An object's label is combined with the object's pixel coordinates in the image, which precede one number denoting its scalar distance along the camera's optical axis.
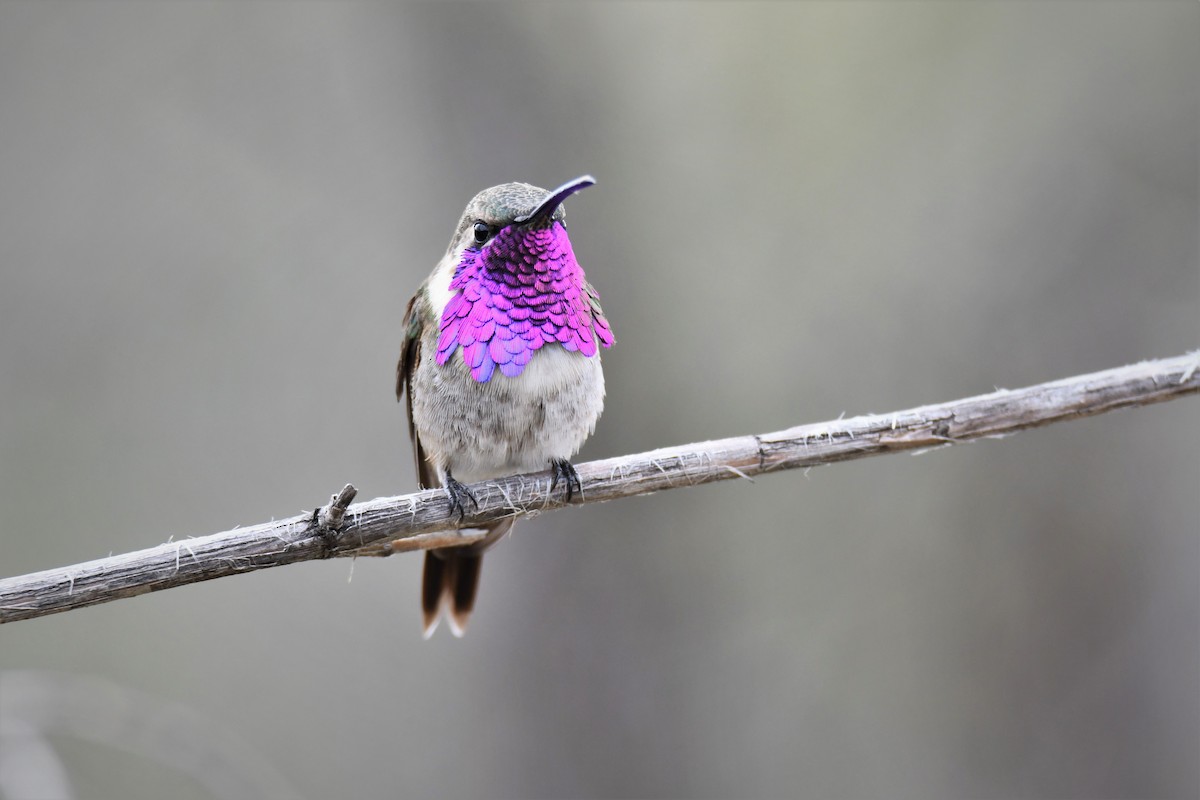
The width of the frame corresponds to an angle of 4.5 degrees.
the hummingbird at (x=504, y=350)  2.19
